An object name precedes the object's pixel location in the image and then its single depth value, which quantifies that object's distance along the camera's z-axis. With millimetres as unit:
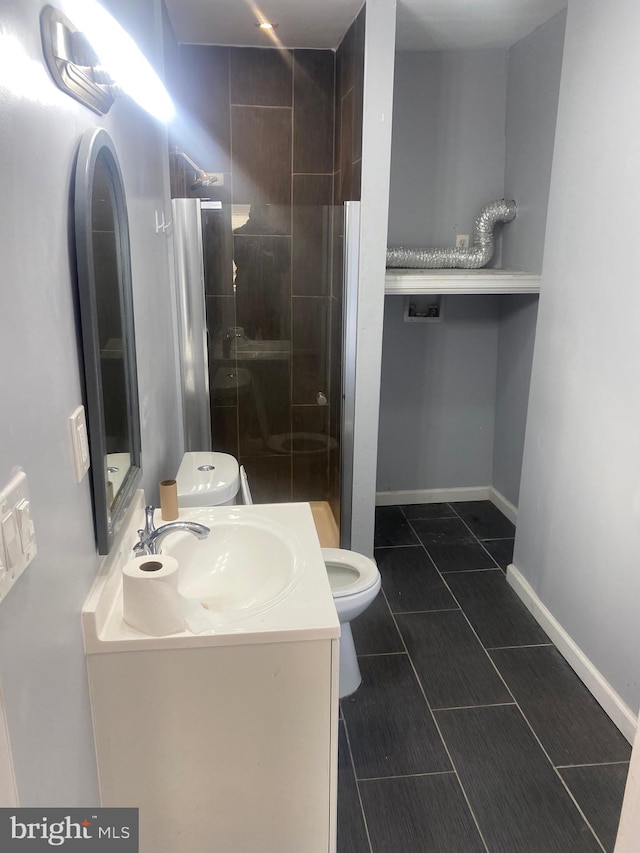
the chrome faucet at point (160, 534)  1466
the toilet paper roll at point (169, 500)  1774
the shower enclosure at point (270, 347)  2973
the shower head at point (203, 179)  3079
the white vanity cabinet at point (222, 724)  1290
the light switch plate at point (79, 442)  1142
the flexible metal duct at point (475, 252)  3250
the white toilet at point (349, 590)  2158
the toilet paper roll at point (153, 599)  1255
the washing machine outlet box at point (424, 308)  3514
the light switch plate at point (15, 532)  802
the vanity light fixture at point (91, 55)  1001
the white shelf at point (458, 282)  2930
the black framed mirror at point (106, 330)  1175
